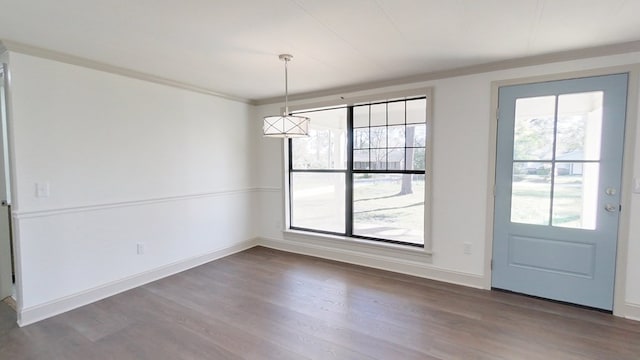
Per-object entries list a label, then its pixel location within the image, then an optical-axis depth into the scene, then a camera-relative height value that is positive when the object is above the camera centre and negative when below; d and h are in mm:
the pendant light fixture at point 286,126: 2709 +342
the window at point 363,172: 3871 -110
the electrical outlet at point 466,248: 3432 -937
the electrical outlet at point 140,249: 3514 -993
